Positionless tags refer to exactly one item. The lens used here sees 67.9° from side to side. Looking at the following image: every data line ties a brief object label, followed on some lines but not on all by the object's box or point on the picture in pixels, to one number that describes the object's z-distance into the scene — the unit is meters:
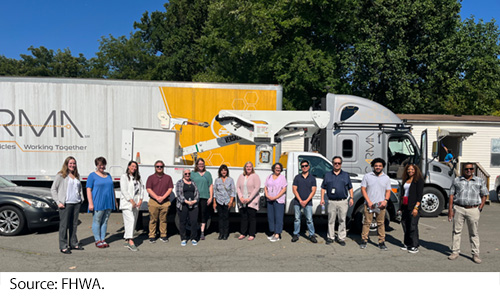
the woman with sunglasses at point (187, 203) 6.96
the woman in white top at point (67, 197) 6.21
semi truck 10.09
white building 15.91
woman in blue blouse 6.40
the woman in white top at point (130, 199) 6.57
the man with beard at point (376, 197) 6.70
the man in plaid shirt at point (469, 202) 5.91
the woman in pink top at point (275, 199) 7.23
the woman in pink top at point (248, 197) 7.27
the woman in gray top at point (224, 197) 7.28
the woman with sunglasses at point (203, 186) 7.20
